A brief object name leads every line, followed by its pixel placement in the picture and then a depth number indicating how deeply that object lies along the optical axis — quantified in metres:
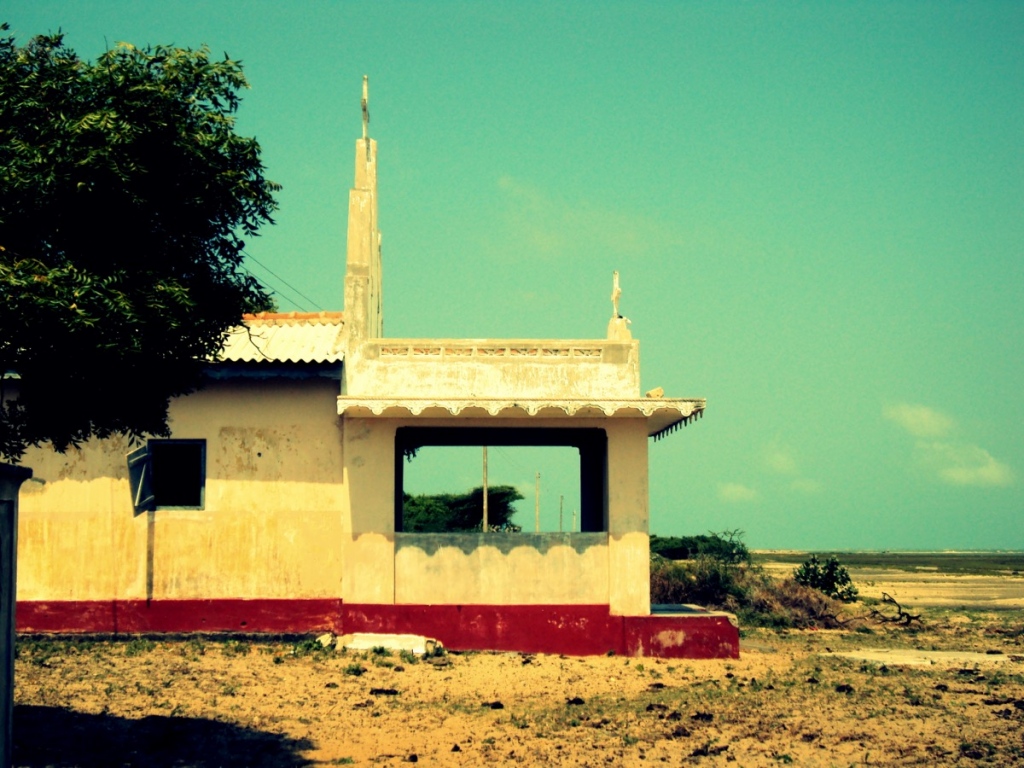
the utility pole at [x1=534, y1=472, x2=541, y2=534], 53.81
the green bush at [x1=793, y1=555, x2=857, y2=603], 26.80
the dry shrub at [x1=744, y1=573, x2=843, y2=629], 22.91
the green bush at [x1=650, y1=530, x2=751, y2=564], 26.03
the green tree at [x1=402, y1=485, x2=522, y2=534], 39.88
